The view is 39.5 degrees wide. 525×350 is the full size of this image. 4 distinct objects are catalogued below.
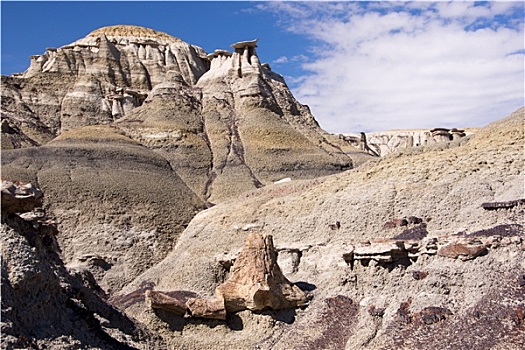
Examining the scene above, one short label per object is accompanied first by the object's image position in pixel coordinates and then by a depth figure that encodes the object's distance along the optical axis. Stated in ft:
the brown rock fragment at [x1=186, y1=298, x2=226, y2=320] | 116.26
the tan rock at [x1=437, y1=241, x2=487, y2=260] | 101.35
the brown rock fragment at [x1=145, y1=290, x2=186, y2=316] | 118.11
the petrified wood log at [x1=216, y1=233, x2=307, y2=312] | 115.55
